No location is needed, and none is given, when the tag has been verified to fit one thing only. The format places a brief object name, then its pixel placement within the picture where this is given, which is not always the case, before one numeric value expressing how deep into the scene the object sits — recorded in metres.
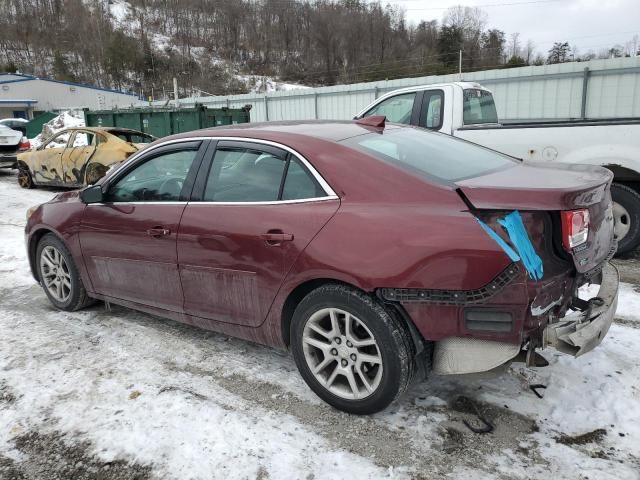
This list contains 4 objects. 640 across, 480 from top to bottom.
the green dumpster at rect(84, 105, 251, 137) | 14.84
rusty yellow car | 10.41
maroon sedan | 2.39
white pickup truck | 5.11
